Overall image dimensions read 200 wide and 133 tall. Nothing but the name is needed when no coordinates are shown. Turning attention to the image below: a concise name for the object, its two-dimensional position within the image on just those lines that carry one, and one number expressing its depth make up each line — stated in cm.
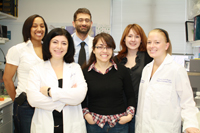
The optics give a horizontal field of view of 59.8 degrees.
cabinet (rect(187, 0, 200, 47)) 246
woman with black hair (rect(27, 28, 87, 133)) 131
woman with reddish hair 171
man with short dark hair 204
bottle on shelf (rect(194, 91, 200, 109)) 219
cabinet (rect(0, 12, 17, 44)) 275
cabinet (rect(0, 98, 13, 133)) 227
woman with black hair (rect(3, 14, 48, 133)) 165
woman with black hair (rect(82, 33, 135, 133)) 145
